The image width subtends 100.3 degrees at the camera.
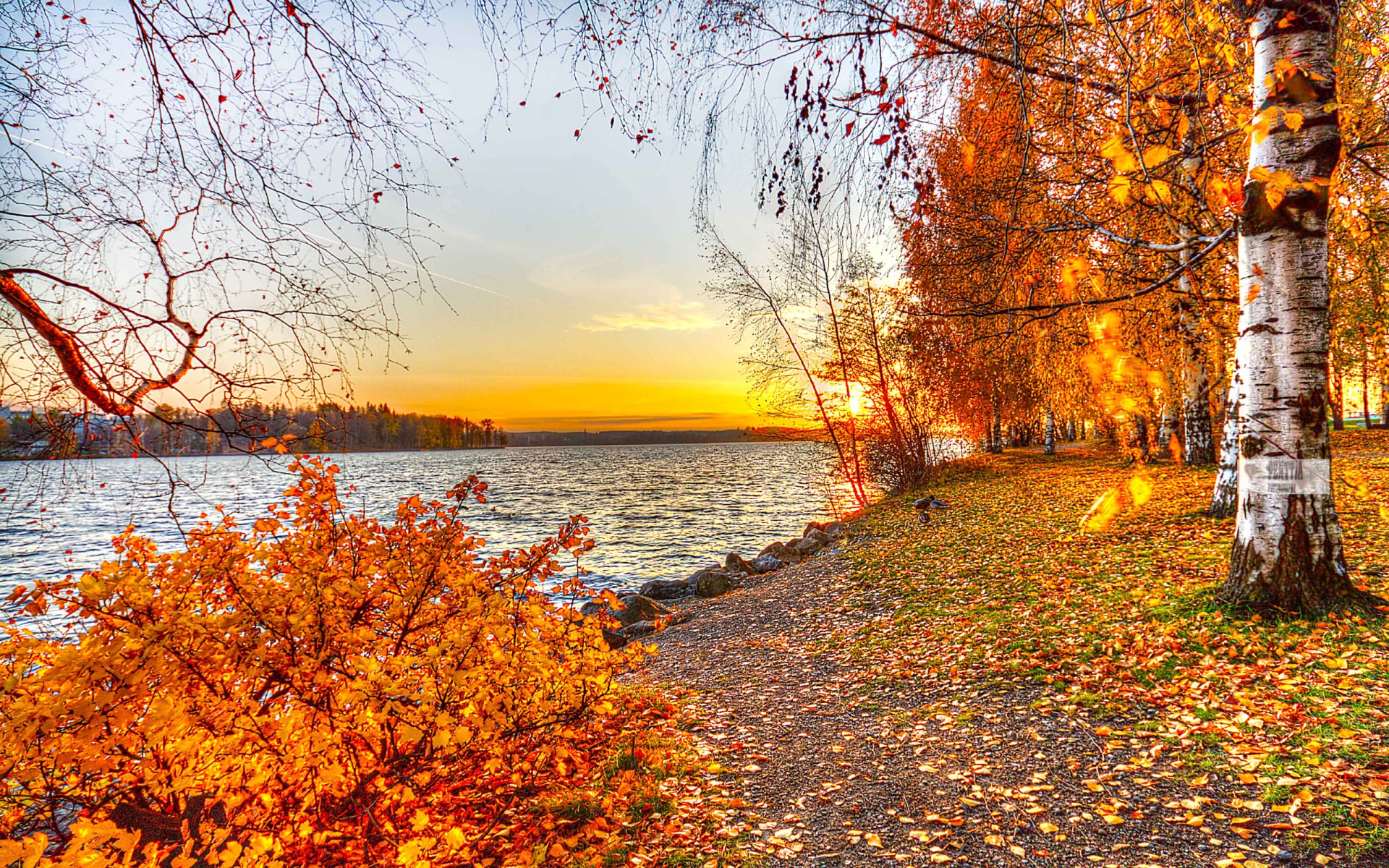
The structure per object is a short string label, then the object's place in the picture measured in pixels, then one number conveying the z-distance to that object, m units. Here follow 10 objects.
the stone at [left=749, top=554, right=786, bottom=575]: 15.02
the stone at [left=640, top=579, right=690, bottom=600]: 13.82
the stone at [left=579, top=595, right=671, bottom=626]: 11.70
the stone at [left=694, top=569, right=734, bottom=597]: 13.28
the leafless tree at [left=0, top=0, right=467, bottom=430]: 2.53
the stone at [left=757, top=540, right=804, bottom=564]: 16.00
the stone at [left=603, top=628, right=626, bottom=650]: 10.16
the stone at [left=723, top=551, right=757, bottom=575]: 15.09
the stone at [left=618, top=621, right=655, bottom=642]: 10.92
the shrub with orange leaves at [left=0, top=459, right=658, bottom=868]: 2.61
